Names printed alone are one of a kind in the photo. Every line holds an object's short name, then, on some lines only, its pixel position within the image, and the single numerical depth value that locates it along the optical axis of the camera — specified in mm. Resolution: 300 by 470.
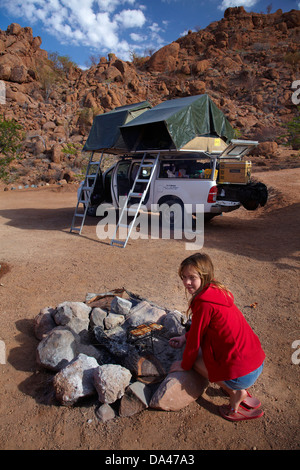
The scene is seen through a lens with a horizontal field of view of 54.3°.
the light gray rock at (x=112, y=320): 3208
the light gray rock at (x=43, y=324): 3268
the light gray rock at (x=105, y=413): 2279
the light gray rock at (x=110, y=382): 2361
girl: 2191
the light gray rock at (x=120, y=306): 3396
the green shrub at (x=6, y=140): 18000
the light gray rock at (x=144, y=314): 3256
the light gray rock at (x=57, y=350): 2738
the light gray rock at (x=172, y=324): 3152
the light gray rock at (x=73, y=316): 3181
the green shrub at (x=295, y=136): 14273
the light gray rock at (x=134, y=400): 2332
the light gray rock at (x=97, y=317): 3242
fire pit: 2375
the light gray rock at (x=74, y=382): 2386
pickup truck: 7395
